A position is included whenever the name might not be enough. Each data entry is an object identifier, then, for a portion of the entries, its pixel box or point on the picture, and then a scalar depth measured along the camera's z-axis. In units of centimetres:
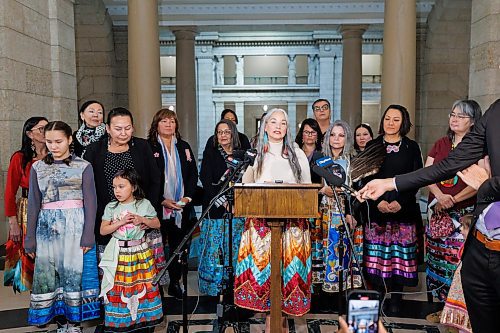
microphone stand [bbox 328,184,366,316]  321
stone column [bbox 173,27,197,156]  1264
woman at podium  309
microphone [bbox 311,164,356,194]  234
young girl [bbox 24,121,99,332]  327
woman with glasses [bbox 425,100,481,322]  346
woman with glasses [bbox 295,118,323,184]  425
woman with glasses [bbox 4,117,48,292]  404
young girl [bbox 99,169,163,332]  323
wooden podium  245
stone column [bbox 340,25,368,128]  1265
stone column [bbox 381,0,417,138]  684
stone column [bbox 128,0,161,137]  711
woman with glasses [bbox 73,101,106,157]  387
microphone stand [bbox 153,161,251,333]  245
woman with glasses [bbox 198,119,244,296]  415
